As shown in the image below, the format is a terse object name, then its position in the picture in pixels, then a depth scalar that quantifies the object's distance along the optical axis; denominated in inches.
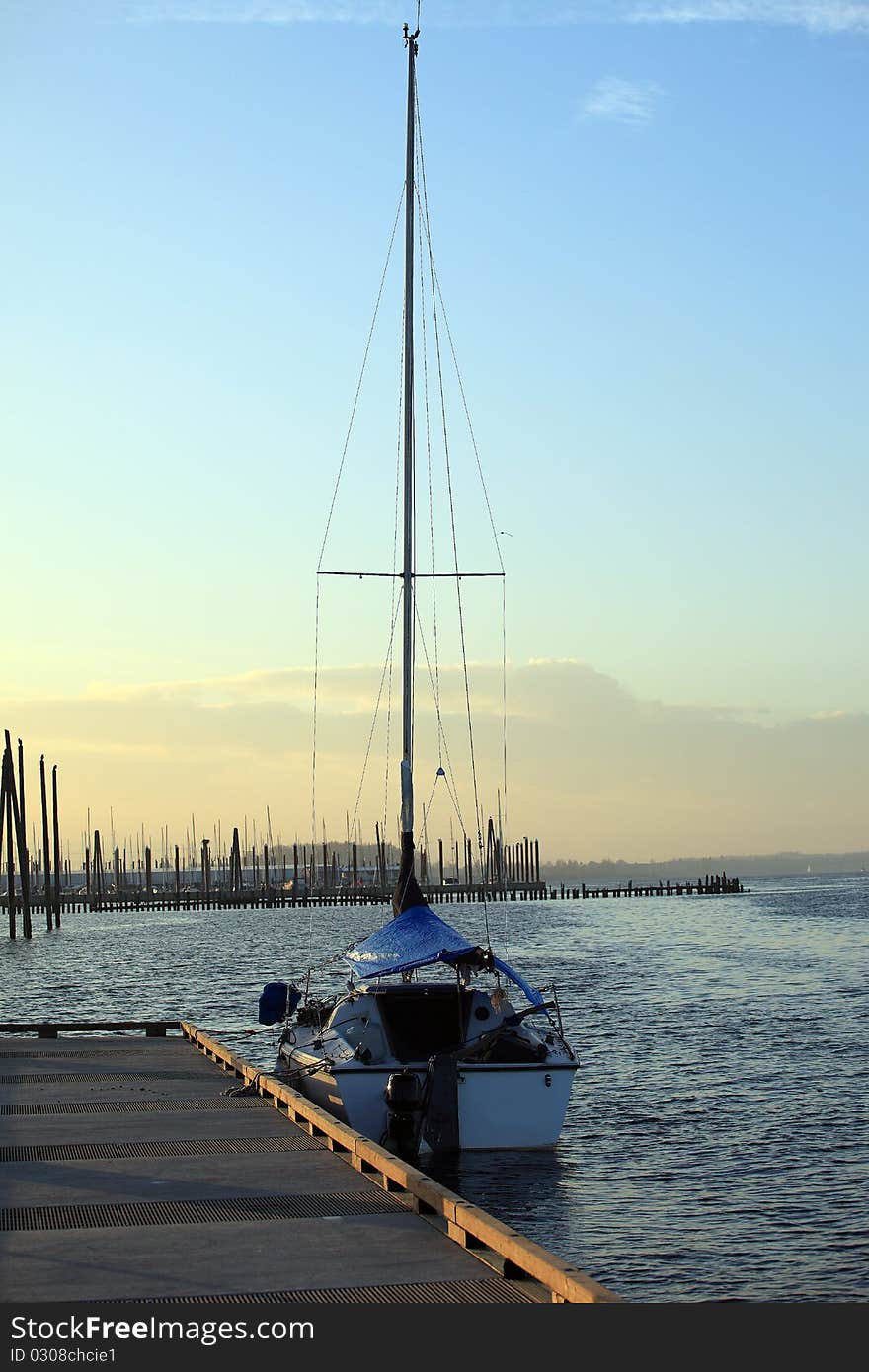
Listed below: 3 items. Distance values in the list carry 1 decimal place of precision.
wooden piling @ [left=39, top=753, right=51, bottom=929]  3742.6
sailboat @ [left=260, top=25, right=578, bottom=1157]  776.3
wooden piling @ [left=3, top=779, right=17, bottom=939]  3100.4
